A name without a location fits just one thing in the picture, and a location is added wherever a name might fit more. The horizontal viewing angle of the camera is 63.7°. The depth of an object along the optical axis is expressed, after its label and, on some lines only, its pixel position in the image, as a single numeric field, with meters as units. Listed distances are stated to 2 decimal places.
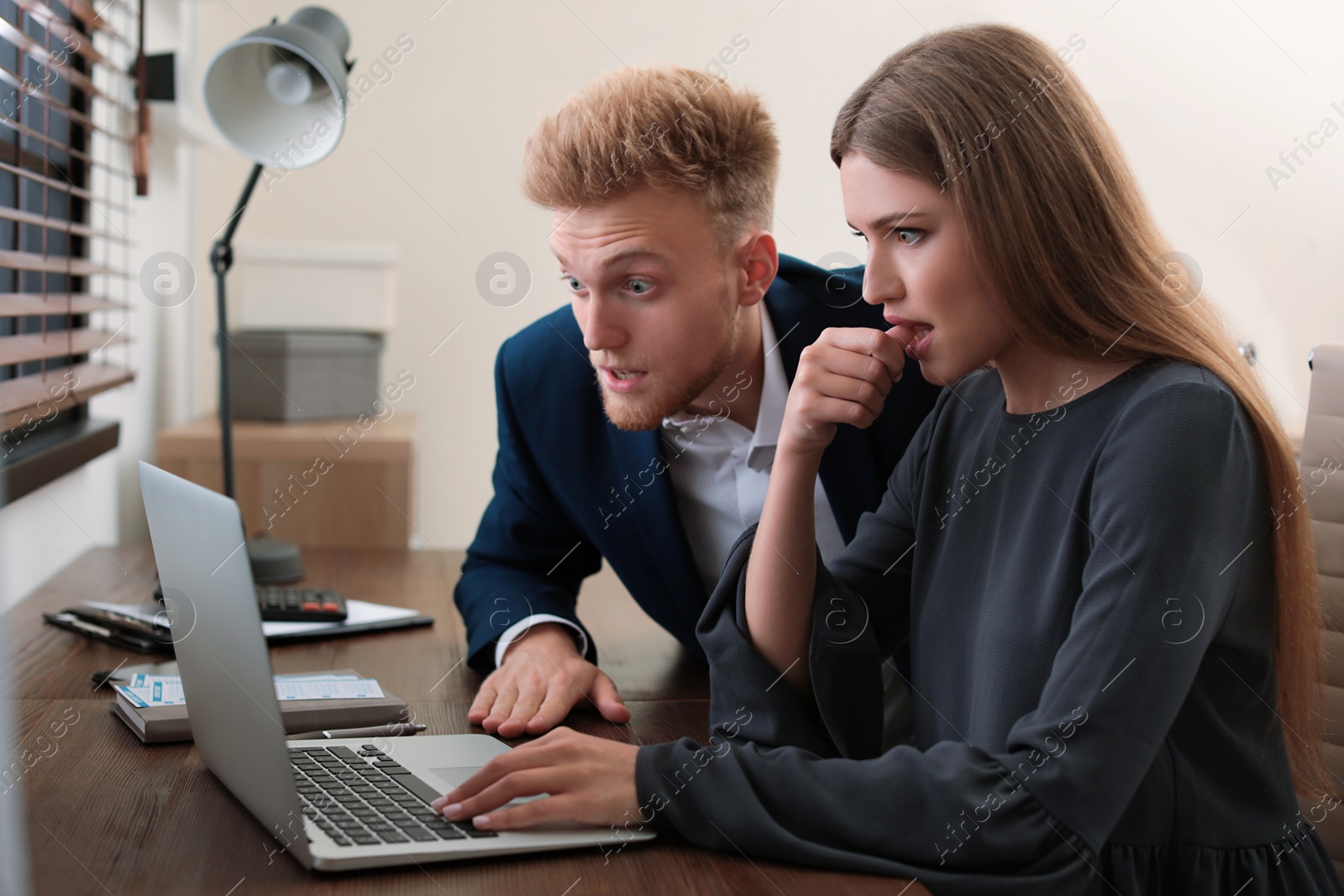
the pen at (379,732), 0.99
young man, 1.28
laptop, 0.69
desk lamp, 1.67
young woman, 0.74
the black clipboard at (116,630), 1.27
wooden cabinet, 2.31
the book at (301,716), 0.96
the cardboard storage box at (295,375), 2.55
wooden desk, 0.70
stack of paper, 1.03
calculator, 1.40
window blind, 1.45
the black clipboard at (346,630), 1.35
